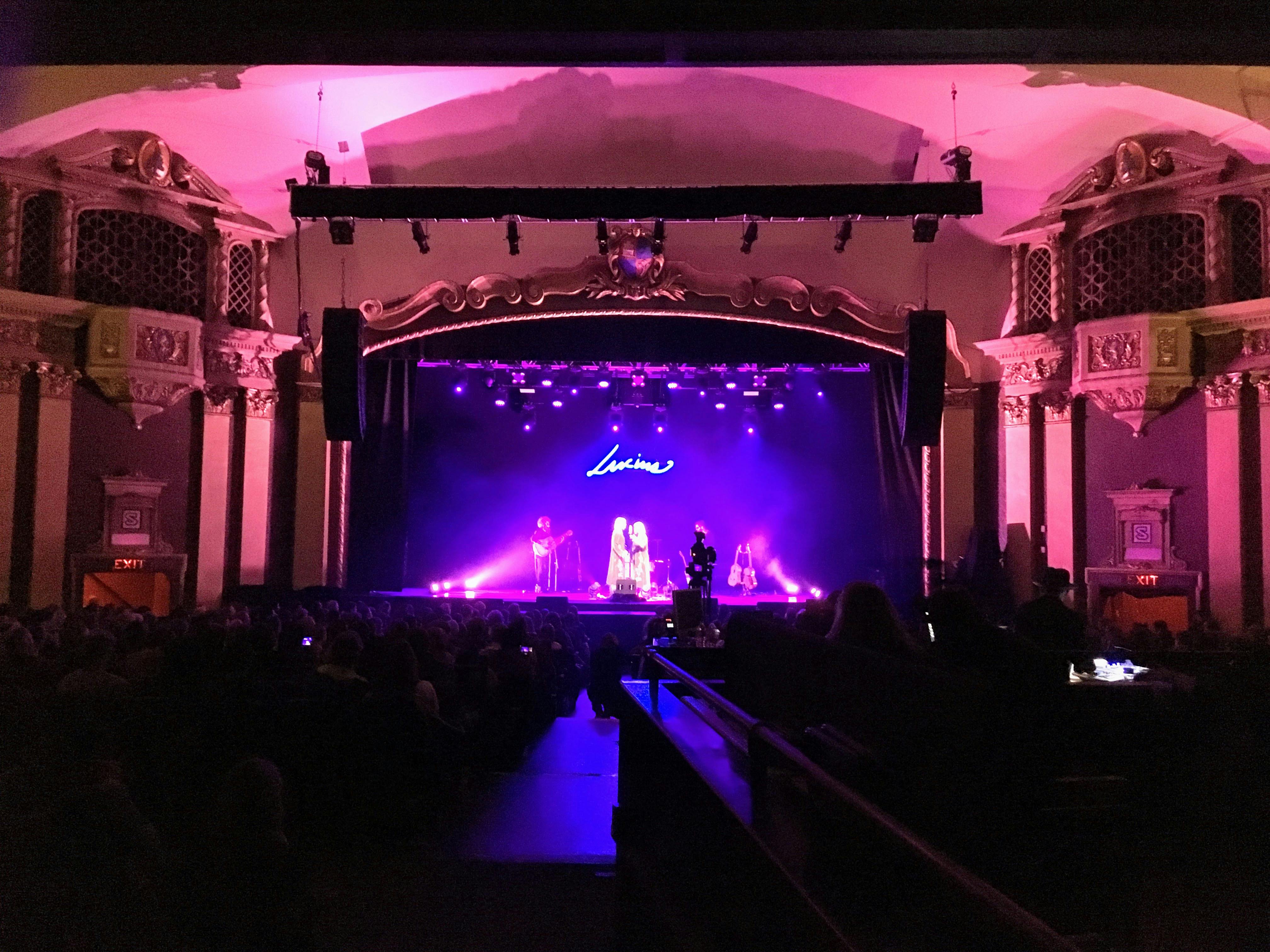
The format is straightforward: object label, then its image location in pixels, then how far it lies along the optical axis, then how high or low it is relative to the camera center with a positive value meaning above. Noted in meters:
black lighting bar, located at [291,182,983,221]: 9.23 +3.11
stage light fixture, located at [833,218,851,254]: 9.90 +3.06
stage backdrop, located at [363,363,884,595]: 17.45 +0.85
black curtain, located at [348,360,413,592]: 14.89 +0.65
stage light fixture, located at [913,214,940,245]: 10.04 +3.15
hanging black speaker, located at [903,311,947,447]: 11.44 +1.85
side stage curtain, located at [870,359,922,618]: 14.48 +0.60
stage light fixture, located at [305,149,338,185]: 10.12 +3.75
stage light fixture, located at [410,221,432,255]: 10.46 +3.18
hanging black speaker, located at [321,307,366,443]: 11.64 +1.85
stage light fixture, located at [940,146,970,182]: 10.23 +4.05
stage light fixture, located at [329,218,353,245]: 9.96 +3.03
